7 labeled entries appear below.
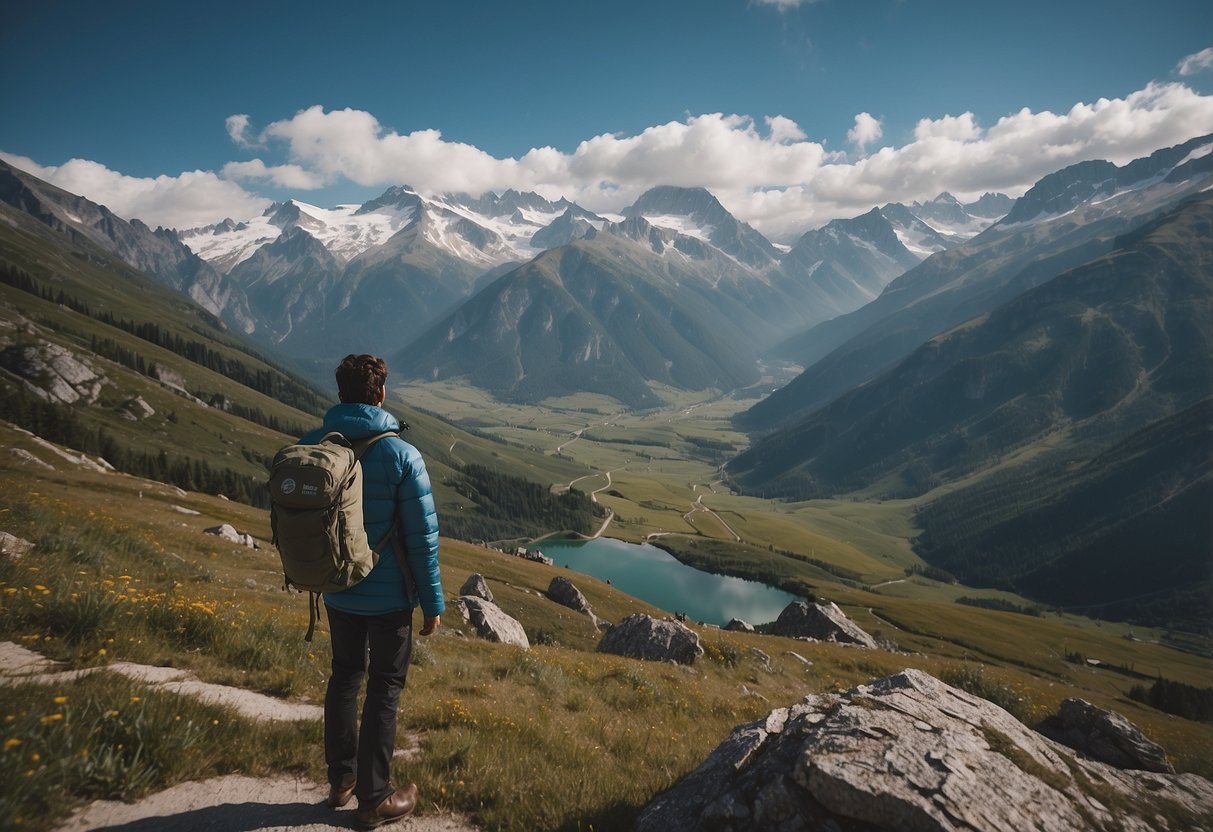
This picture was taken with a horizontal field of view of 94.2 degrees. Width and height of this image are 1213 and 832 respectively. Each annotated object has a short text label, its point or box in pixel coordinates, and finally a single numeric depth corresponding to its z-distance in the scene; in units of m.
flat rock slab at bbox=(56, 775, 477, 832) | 5.45
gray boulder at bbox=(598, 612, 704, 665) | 27.03
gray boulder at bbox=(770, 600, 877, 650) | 56.66
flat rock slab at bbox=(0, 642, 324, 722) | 6.94
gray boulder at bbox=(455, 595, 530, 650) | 31.47
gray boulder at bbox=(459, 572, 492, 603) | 47.37
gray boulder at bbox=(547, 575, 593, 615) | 60.94
